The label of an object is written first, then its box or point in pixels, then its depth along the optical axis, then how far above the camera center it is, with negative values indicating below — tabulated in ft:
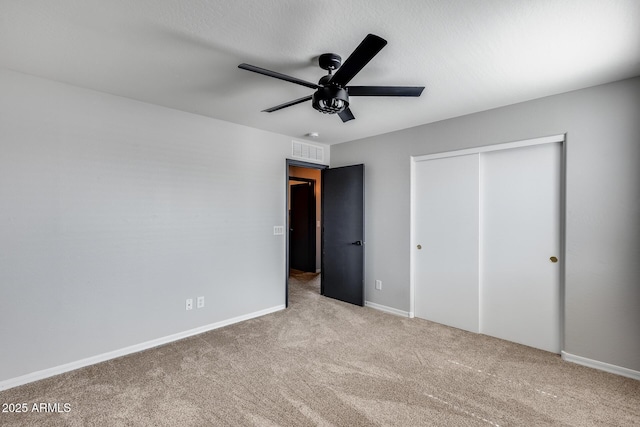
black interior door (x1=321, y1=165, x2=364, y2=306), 13.98 -0.99
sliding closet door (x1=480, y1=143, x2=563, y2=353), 9.34 -1.03
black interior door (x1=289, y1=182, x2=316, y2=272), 21.18 -0.99
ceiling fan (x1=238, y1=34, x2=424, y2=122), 5.95 +2.86
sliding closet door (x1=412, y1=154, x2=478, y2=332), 11.01 -1.06
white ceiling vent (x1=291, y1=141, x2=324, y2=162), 14.16 +3.05
